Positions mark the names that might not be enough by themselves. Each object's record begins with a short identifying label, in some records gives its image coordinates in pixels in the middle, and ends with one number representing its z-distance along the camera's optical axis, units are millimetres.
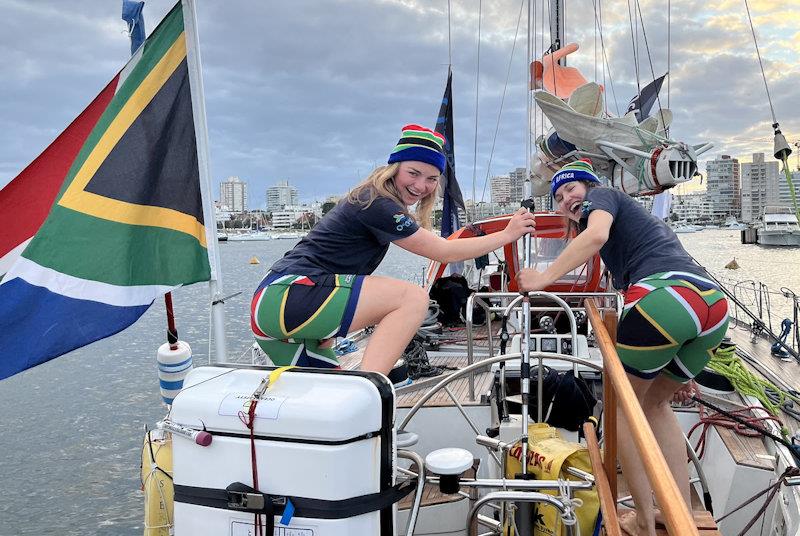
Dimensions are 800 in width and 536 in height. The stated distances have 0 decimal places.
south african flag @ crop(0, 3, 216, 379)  3123
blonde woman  2412
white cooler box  1832
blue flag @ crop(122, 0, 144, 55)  3771
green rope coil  4955
